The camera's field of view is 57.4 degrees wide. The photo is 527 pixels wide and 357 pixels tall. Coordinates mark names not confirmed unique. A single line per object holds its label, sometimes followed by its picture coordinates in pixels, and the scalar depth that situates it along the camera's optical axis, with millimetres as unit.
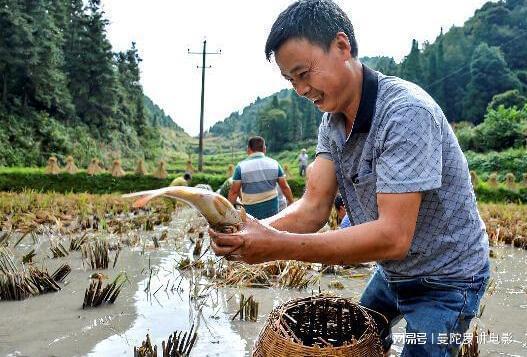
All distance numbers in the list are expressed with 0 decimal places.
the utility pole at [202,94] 28756
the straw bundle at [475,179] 19206
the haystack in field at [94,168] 20031
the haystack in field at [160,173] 20194
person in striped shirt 5930
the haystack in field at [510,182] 19691
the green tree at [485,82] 45969
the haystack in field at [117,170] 20109
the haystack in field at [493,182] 19672
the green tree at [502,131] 31672
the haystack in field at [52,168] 19438
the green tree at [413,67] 48938
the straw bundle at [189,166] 22609
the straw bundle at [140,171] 20297
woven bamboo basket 1833
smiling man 1565
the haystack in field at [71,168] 19812
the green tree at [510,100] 41406
